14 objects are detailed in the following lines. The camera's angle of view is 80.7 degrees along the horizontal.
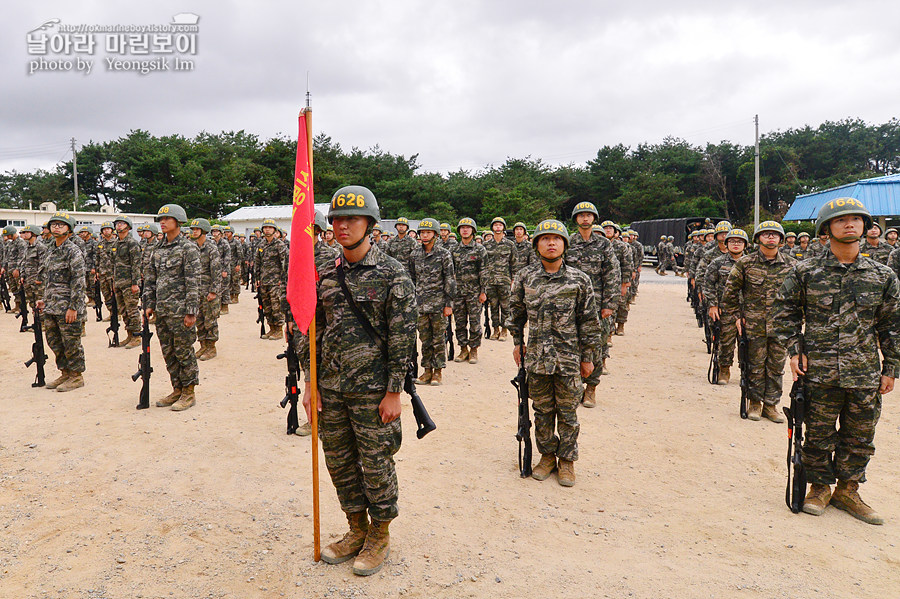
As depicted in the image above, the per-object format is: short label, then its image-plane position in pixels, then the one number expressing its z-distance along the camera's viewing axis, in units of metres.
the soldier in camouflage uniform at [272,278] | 10.77
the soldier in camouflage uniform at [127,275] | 10.77
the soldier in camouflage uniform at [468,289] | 9.69
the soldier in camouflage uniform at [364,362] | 3.29
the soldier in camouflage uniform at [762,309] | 6.36
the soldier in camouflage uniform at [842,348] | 4.01
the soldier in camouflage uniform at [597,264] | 7.09
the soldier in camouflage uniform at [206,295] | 9.16
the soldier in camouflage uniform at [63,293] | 7.18
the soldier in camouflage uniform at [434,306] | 8.18
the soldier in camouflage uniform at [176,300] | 6.64
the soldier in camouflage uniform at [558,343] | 4.63
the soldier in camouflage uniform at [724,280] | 7.66
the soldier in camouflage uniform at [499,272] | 11.31
